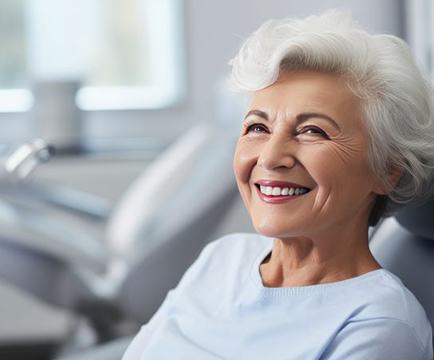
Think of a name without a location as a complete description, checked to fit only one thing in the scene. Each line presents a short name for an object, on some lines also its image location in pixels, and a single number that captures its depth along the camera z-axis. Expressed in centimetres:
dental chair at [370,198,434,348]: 159
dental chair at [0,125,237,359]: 266
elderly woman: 147
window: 446
